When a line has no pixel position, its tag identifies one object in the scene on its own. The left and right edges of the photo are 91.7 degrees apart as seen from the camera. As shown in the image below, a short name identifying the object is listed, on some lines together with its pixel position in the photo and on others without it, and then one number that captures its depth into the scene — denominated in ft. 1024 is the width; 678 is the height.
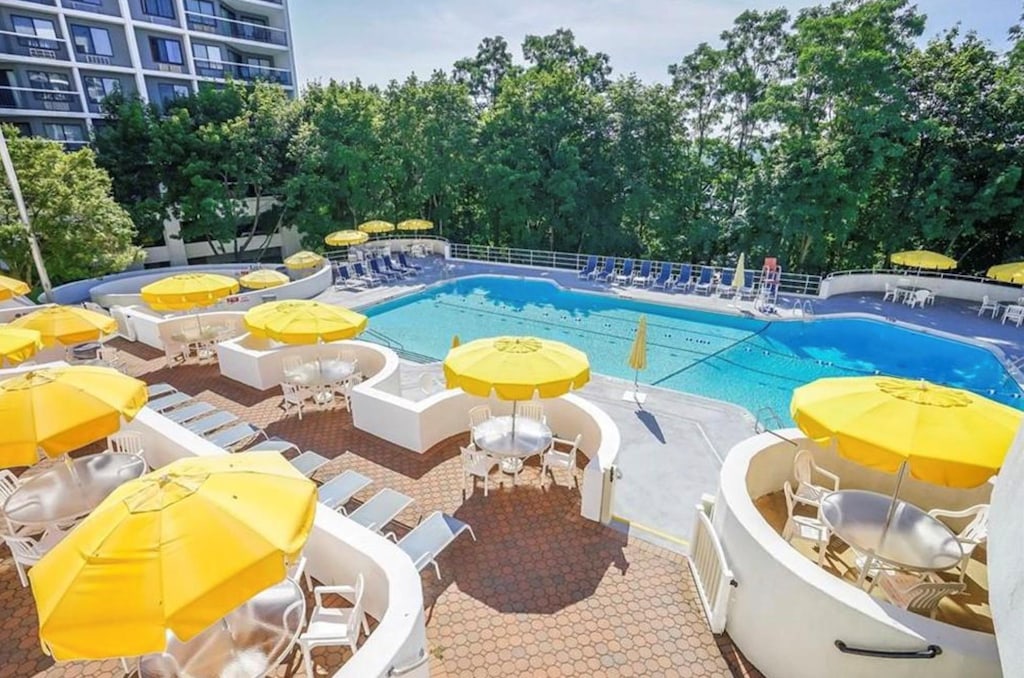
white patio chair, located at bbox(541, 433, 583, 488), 23.90
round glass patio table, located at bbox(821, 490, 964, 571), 16.47
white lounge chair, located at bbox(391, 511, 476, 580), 18.17
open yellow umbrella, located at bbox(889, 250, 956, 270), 61.31
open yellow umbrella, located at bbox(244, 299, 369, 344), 28.99
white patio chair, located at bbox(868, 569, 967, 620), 14.46
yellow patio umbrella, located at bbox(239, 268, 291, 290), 51.72
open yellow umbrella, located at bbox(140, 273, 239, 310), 37.37
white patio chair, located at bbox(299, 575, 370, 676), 13.97
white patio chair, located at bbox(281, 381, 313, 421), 31.24
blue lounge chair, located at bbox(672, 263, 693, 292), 67.72
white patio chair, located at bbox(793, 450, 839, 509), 20.44
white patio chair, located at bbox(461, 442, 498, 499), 23.58
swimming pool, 44.78
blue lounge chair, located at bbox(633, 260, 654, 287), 70.74
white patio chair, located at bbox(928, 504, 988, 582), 16.84
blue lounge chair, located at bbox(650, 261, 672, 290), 69.36
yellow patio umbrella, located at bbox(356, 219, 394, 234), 80.38
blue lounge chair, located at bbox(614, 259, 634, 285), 72.23
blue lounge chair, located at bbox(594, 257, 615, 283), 73.78
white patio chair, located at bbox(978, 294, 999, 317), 58.08
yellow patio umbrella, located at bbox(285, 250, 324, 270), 64.03
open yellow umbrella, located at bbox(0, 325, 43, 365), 27.20
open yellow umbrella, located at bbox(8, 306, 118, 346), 30.89
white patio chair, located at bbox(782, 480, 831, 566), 18.34
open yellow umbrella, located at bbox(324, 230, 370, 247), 73.45
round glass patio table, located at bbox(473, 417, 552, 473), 23.84
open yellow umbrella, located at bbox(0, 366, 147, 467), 17.04
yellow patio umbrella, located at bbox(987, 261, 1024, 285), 52.54
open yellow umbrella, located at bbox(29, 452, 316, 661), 10.18
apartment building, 80.59
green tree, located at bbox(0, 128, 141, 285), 48.57
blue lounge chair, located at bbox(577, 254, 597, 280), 74.90
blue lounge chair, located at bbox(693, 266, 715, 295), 67.31
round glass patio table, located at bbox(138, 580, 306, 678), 13.16
